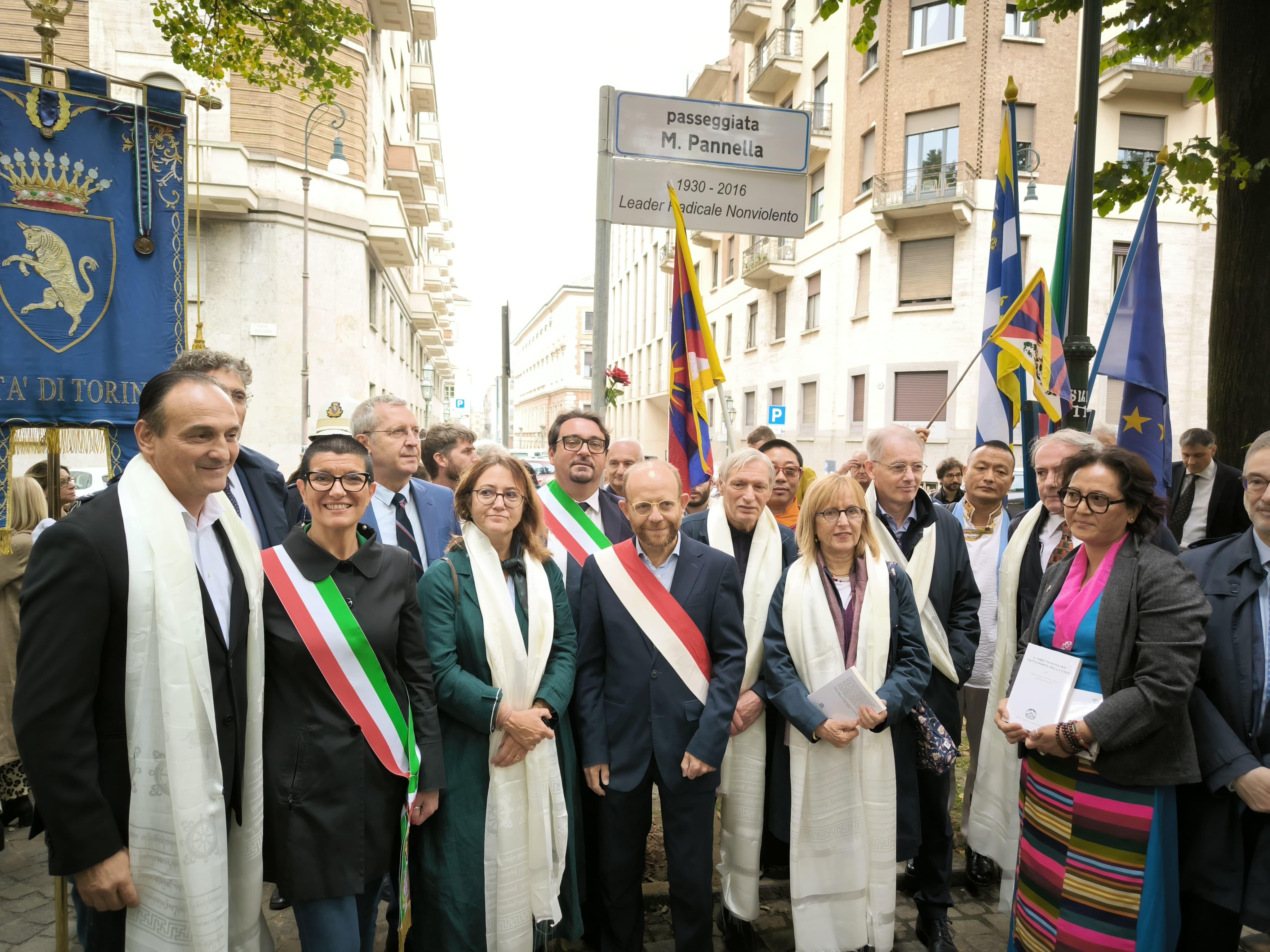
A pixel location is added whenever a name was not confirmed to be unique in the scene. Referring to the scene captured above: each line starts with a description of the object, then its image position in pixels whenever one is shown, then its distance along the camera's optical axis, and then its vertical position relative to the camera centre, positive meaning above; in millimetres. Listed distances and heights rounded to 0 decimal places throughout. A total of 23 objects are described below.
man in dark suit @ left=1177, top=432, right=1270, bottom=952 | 2605 -1019
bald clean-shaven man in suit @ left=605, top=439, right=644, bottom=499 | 5191 -175
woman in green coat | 2969 -1212
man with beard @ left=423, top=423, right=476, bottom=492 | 5590 -167
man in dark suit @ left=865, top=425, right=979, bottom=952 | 3439 -762
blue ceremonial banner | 3270 +763
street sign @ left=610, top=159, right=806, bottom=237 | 5117 +1617
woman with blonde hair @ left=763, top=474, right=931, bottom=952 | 3207 -1256
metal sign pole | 5102 +1109
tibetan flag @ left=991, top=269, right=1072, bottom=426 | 5332 +651
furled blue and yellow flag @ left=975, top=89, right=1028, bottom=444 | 5629 +1152
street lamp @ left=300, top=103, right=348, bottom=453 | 17641 +2516
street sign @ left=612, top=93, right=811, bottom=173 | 5102 +2041
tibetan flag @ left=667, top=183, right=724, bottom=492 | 5145 +406
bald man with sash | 3129 -1116
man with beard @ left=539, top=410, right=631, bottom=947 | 4023 -349
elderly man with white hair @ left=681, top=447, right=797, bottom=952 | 3334 -1258
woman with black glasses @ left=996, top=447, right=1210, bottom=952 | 2566 -989
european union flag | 4582 +504
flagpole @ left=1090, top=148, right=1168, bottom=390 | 4762 +1142
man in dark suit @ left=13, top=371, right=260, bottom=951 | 2000 -623
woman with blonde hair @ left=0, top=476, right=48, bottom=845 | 4062 -999
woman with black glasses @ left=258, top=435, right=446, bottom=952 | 2459 -935
